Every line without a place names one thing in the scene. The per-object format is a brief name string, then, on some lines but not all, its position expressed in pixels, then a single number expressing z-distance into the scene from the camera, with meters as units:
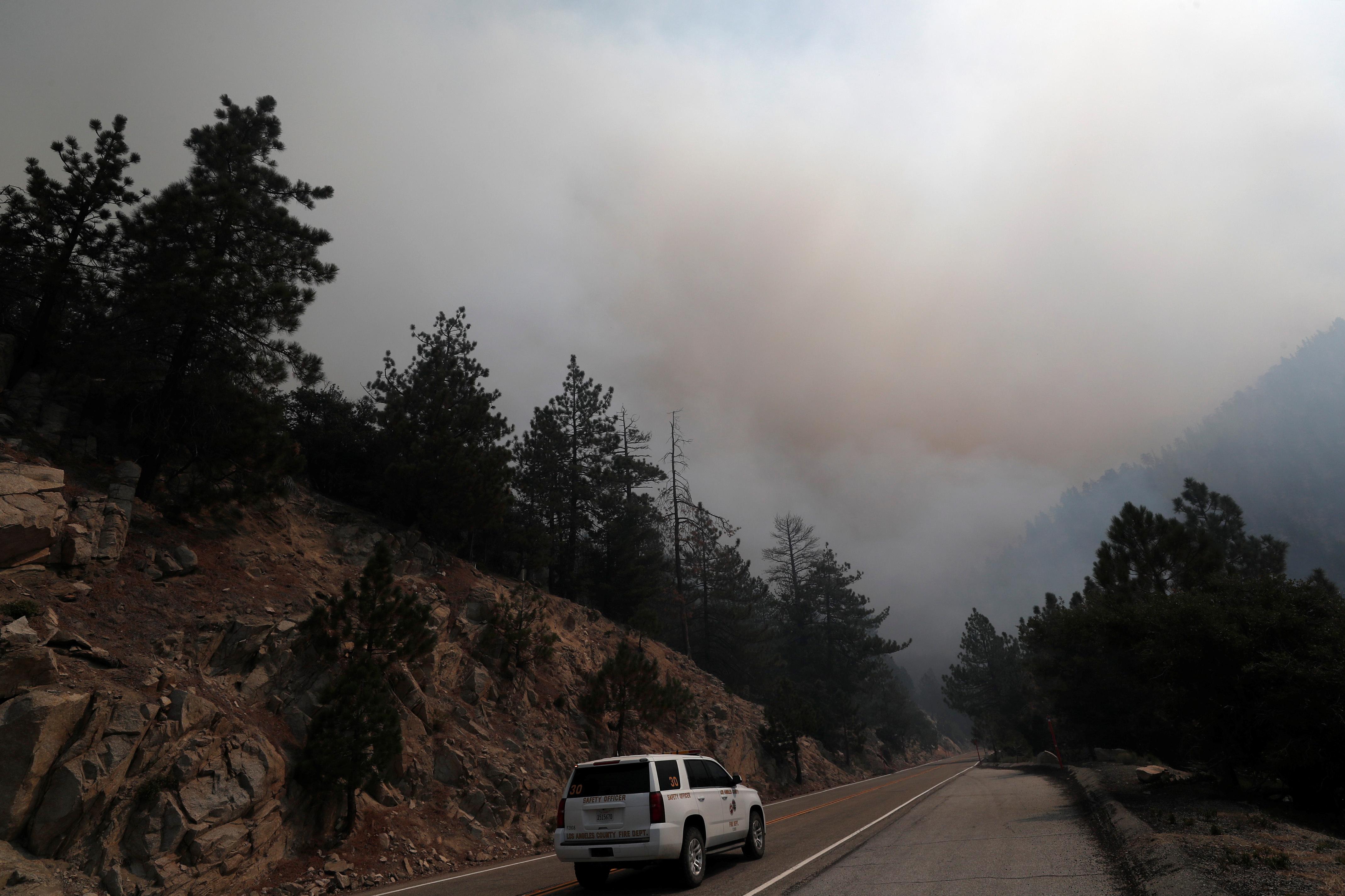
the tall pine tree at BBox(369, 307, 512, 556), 26.77
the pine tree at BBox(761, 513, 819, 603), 65.06
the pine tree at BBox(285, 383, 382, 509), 28.38
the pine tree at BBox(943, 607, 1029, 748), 69.06
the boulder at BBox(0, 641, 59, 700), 10.61
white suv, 9.01
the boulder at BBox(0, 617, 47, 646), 11.06
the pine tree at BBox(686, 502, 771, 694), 50.62
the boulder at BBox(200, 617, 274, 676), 15.03
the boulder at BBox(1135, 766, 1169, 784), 18.95
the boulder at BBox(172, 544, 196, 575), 17.06
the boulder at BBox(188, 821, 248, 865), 11.10
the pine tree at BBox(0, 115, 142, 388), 17.59
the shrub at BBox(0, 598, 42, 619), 11.68
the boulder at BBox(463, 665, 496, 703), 22.14
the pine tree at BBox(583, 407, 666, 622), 39.91
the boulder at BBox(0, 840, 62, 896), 8.98
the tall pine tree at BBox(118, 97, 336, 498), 17.58
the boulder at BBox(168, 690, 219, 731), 12.26
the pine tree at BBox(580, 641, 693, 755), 25.52
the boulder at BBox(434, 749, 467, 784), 17.97
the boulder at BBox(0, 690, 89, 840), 9.74
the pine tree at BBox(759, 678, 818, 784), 37.19
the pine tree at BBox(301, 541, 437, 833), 13.66
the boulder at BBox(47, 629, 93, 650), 11.98
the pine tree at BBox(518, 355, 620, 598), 37.94
